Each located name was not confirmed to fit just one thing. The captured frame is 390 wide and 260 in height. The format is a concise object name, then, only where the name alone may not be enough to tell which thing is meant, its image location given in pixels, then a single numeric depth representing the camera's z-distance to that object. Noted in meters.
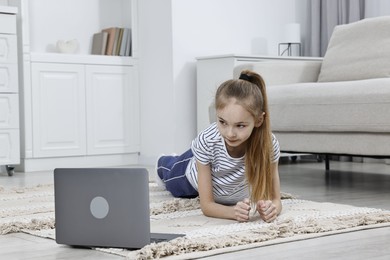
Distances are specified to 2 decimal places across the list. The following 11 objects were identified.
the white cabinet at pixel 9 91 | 3.87
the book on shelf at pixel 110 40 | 4.51
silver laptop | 1.45
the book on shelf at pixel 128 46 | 4.55
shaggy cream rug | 1.49
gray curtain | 4.75
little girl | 1.83
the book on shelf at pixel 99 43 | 4.51
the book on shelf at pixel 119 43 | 4.52
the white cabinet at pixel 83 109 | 4.12
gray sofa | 2.66
